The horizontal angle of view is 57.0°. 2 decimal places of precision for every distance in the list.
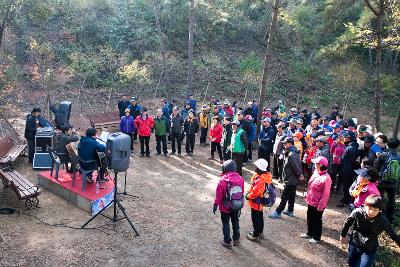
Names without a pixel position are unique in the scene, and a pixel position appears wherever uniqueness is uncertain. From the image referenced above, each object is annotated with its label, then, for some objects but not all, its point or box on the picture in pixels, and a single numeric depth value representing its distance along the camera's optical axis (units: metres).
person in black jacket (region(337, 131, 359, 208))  9.37
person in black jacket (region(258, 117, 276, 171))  11.52
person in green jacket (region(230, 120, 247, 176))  10.85
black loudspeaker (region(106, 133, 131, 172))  7.16
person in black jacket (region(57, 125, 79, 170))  9.20
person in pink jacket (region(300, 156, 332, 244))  7.05
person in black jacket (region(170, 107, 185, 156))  13.24
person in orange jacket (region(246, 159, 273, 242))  7.02
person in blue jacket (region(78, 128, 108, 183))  8.45
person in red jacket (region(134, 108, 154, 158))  12.72
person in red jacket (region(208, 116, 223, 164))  12.60
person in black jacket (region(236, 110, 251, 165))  12.05
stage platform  8.30
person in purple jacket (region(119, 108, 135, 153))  13.09
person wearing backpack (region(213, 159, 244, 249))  6.68
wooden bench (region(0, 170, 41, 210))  7.97
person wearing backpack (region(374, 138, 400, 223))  7.79
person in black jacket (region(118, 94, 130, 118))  15.09
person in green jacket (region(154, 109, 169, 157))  12.85
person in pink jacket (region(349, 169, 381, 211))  6.54
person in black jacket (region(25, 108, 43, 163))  11.09
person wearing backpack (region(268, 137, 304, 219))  8.20
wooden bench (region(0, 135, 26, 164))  9.94
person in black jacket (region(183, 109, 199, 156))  13.25
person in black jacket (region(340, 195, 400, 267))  5.04
